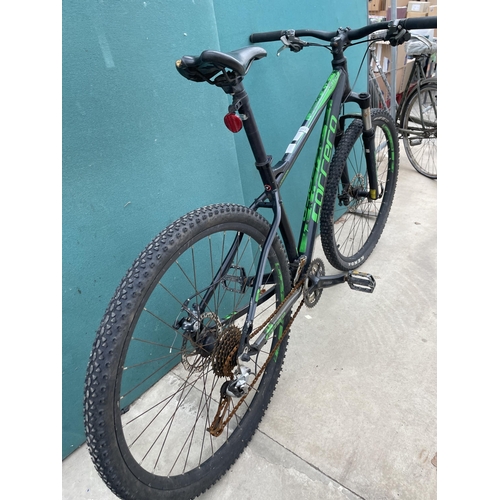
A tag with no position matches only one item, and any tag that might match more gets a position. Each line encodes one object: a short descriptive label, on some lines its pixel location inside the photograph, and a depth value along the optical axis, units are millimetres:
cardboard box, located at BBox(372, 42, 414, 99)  4691
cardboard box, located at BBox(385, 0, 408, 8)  5493
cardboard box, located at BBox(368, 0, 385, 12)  4802
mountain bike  1026
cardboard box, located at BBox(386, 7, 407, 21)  4832
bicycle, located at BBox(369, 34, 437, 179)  3203
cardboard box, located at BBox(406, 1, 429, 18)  4910
